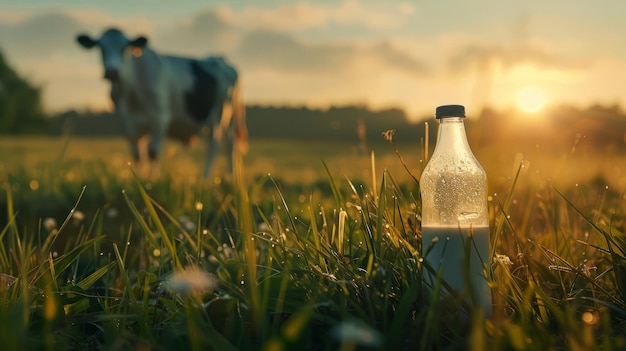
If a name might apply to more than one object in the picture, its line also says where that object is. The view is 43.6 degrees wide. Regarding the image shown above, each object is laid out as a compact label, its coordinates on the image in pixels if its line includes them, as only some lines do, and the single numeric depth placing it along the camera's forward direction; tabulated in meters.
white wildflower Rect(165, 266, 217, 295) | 1.62
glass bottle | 2.18
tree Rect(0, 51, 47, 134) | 54.69
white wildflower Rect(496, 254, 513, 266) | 1.98
